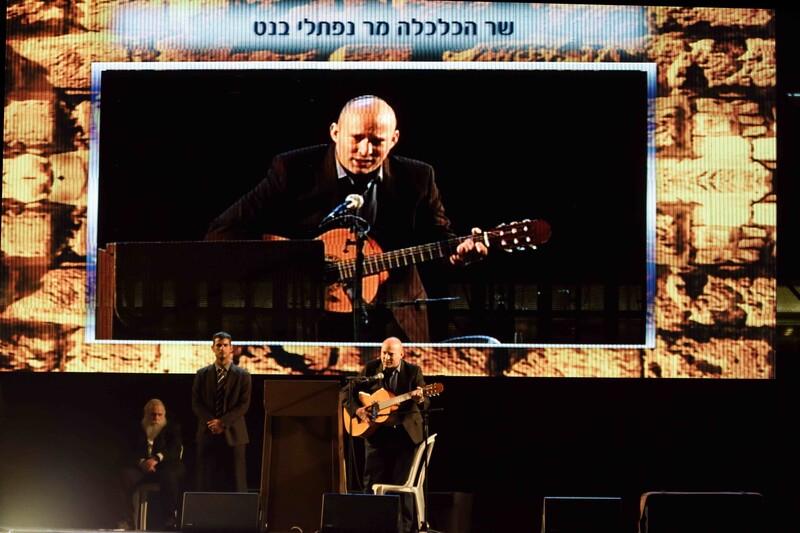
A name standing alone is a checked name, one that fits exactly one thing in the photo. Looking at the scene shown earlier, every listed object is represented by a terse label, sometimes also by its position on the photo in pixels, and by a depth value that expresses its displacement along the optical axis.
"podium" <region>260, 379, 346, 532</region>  14.23
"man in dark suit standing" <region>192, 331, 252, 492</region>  14.63
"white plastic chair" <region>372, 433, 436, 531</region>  13.73
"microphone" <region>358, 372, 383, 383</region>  13.95
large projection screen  15.34
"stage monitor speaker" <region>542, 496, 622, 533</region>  12.27
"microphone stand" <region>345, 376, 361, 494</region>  14.01
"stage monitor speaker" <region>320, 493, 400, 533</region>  12.22
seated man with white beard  14.93
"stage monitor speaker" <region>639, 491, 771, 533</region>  12.08
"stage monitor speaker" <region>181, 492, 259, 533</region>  12.37
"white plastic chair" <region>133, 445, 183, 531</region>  14.85
